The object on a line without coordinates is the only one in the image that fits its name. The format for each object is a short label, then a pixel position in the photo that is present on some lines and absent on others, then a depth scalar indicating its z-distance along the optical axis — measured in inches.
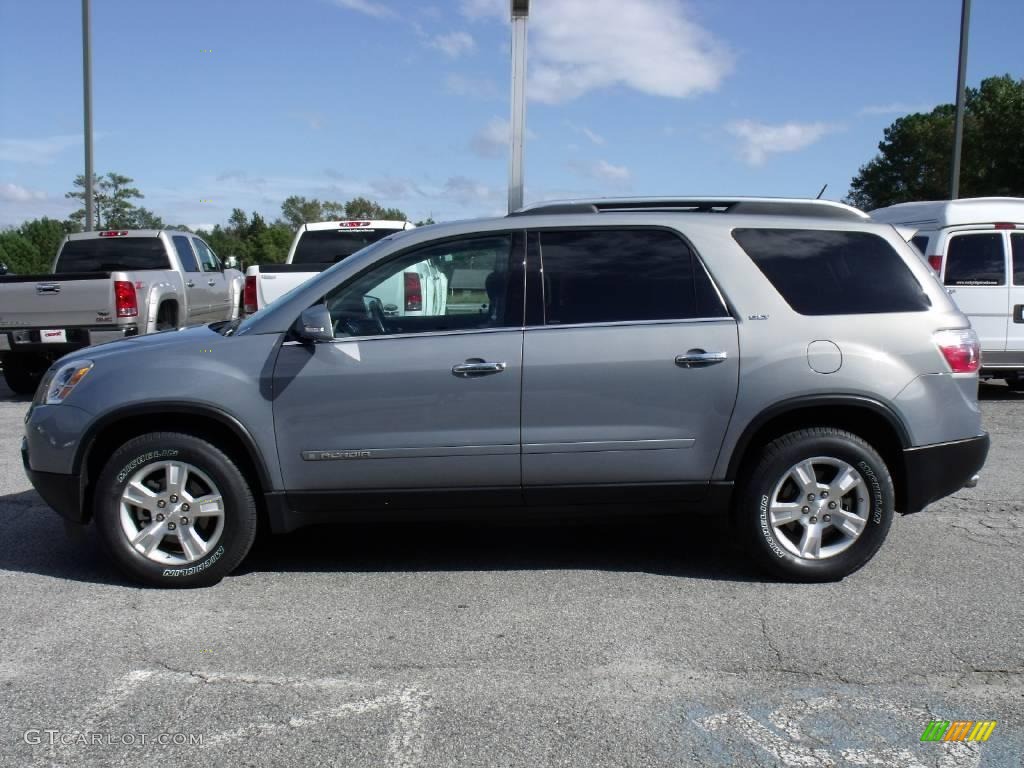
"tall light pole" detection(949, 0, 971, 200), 626.2
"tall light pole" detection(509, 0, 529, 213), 321.7
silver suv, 184.9
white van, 431.8
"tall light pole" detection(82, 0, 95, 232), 701.3
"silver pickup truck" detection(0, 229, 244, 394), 434.9
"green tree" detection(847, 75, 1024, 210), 1738.4
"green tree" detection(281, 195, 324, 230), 3464.6
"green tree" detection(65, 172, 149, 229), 2662.4
